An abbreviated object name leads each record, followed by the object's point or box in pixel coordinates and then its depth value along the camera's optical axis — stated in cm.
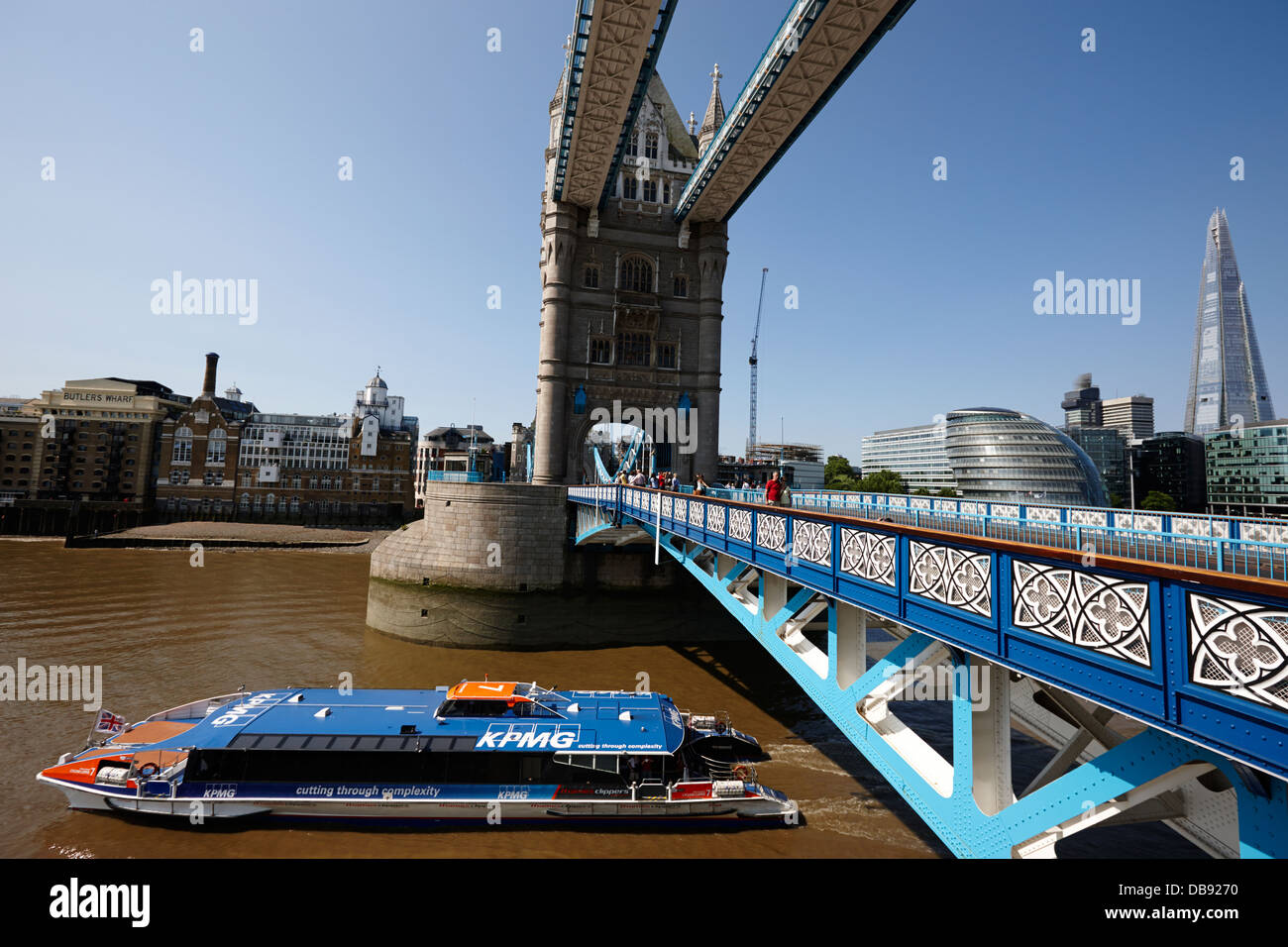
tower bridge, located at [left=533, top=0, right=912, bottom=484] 3581
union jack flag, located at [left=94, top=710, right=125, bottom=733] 1570
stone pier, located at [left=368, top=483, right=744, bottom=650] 2925
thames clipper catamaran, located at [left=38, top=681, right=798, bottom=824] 1394
